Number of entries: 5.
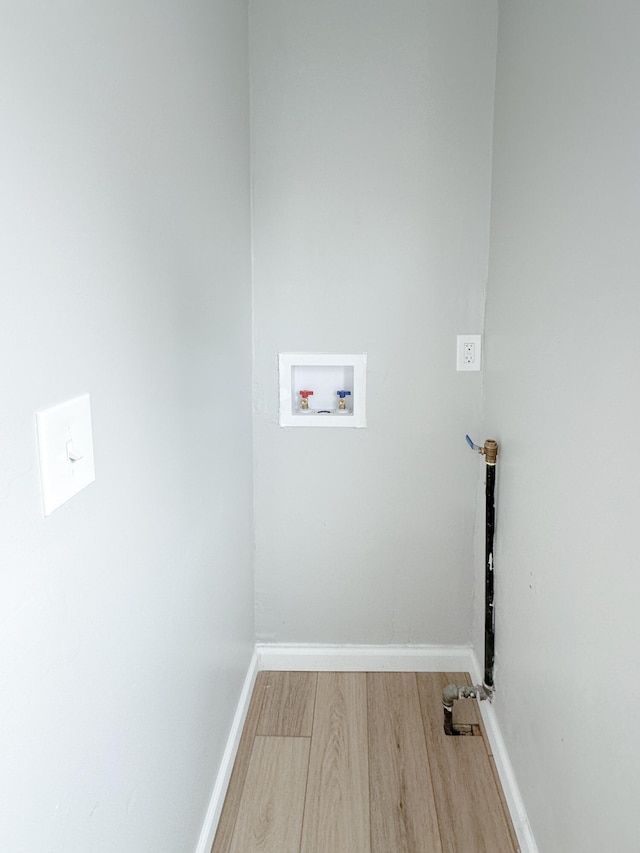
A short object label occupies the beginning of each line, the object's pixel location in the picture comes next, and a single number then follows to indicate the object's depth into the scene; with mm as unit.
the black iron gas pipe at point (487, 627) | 2109
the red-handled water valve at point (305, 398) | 2394
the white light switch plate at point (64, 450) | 855
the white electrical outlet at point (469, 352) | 2311
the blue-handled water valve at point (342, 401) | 2389
